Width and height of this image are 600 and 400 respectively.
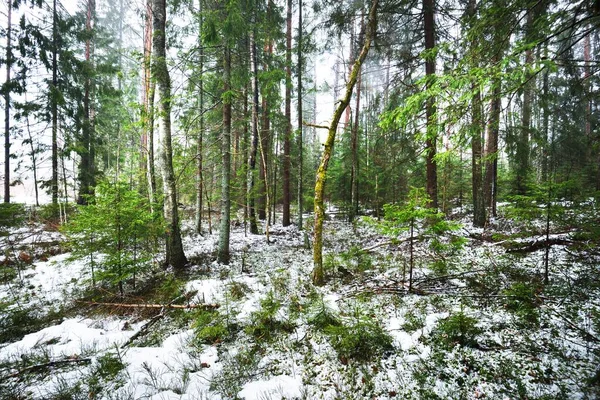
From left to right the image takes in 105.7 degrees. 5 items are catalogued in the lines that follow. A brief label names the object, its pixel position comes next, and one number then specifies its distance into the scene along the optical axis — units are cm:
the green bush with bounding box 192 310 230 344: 380
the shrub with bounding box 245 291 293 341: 385
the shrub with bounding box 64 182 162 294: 512
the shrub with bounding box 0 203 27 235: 646
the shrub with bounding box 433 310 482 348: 311
